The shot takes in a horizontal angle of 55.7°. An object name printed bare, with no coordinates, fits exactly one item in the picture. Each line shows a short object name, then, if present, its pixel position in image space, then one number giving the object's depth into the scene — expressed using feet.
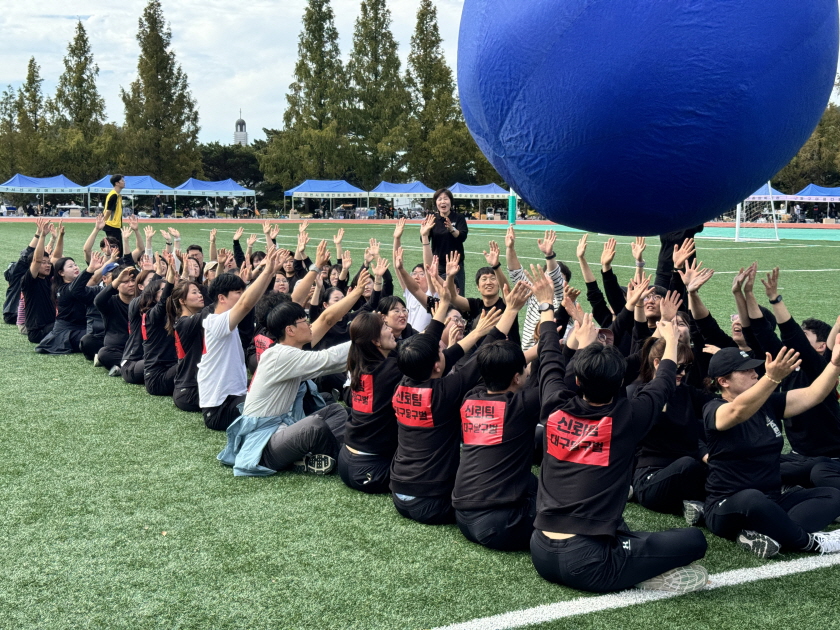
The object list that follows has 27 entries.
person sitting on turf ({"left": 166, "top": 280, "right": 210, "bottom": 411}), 22.62
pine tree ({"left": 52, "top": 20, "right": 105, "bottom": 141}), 197.57
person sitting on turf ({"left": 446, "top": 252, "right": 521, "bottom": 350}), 21.54
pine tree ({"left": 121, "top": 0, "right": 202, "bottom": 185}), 196.54
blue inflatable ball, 9.38
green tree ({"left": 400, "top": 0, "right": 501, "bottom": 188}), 195.72
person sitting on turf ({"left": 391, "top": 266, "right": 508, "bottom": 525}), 15.17
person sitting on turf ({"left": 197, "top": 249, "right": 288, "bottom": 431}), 21.18
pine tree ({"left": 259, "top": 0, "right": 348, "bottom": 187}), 195.52
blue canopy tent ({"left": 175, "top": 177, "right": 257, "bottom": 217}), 166.50
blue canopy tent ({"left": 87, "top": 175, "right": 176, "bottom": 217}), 160.15
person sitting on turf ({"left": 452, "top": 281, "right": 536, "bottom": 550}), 14.16
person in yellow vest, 44.09
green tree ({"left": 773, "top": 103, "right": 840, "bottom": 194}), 194.39
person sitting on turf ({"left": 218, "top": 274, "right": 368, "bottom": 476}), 18.11
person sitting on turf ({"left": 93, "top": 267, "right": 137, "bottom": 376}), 28.22
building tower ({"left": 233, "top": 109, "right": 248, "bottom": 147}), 488.02
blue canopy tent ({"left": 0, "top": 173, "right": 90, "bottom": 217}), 157.89
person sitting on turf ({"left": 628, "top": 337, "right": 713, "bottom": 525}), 15.64
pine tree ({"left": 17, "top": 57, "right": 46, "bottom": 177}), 190.29
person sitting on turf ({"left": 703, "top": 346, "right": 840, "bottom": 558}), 13.84
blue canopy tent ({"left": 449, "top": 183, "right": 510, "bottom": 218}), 172.96
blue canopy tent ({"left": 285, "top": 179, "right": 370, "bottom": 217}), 169.89
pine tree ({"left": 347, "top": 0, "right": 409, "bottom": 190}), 198.59
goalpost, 111.14
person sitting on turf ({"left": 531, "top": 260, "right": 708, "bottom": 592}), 12.46
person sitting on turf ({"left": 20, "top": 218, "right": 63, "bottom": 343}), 33.76
